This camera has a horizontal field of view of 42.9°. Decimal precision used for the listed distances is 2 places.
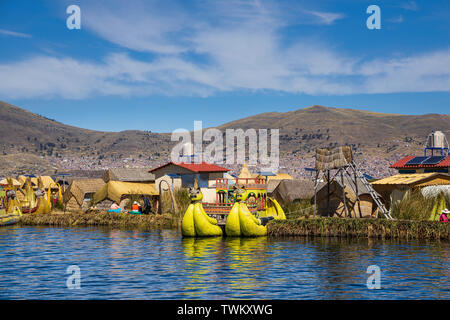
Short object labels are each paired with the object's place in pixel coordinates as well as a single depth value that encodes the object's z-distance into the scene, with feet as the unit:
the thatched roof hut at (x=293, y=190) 166.20
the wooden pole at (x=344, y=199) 123.78
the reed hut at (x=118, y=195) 166.91
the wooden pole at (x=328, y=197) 129.39
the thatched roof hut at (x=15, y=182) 250.88
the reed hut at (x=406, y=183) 129.39
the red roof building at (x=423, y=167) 179.93
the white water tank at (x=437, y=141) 220.43
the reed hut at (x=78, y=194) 180.86
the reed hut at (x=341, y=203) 134.41
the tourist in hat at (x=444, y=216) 102.17
